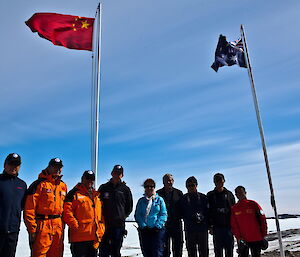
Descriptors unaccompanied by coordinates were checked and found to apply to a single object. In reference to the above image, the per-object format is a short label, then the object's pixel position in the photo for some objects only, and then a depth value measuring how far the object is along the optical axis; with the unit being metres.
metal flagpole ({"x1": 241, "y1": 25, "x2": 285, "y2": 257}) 7.85
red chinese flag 9.11
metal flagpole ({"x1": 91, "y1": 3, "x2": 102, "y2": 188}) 8.16
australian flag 10.09
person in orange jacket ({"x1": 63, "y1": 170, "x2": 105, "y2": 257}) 5.91
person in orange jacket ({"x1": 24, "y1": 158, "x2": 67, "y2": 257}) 5.52
